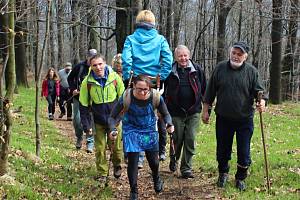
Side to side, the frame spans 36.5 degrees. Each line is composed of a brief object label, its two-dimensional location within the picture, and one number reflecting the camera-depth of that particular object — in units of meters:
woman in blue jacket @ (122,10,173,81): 8.20
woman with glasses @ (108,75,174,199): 6.78
